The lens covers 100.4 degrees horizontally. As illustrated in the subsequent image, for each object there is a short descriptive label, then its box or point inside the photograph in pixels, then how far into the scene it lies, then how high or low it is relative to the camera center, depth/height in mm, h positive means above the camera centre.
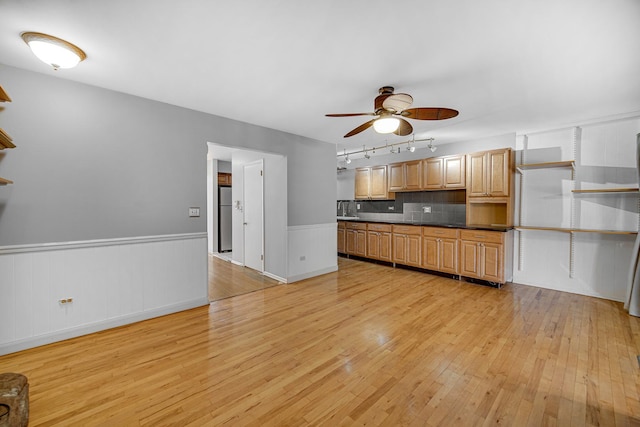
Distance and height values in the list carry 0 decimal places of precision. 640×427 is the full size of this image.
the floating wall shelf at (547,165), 3965 +659
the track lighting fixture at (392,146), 4926 +1272
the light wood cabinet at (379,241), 5648 -745
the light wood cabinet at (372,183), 6176 +584
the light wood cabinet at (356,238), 6117 -734
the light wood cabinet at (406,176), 5535 +680
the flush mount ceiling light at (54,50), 1913 +1183
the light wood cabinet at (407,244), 5172 -741
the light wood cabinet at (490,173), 4371 +582
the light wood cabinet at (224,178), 7145 +792
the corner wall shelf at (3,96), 1834 +775
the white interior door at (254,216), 5034 -173
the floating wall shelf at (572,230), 3624 -329
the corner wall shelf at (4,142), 1937 +506
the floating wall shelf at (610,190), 3461 +228
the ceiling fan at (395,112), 2451 +925
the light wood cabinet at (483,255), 4219 -780
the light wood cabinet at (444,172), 4902 +671
